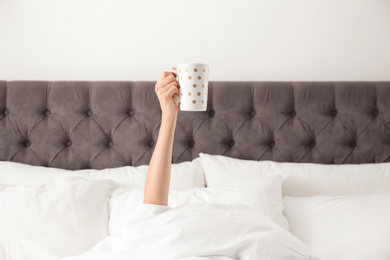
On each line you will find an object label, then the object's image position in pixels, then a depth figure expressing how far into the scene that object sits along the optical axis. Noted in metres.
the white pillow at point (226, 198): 1.34
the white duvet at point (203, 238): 0.89
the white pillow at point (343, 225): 1.17
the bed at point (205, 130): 1.59
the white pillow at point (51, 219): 1.24
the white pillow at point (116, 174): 1.53
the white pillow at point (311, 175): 1.52
